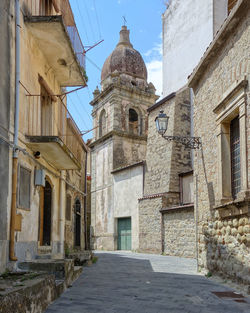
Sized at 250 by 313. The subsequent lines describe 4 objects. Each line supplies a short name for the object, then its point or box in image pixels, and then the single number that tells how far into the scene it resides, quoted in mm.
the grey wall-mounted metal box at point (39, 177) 8453
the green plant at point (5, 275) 5339
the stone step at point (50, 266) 6418
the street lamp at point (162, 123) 11266
